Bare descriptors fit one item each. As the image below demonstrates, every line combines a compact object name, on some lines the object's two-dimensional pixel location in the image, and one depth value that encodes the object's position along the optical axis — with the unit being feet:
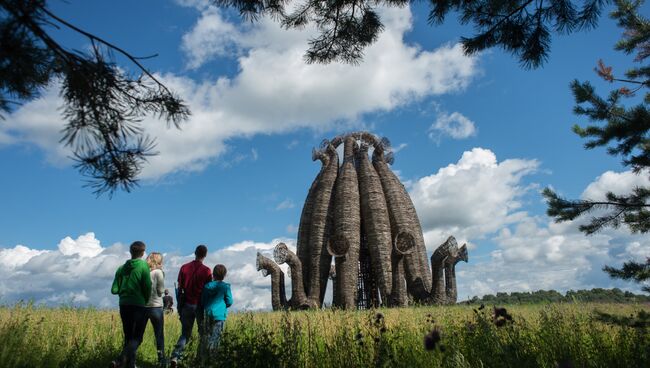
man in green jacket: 18.44
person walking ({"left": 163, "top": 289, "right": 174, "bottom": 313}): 42.28
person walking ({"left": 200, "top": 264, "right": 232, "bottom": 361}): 19.47
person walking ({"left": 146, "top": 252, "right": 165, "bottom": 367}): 20.15
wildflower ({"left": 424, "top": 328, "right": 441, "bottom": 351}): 8.93
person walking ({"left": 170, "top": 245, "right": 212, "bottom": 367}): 20.84
